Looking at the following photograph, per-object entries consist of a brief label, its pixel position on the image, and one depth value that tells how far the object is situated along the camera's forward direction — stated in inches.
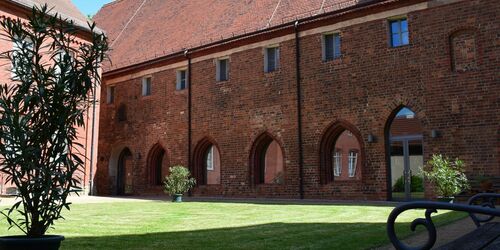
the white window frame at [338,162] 826.2
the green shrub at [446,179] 483.5
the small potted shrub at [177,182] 649.6
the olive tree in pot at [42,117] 162.1
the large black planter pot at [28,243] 154.0
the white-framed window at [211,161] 1114.7
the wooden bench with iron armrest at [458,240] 95.7
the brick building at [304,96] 562.3
